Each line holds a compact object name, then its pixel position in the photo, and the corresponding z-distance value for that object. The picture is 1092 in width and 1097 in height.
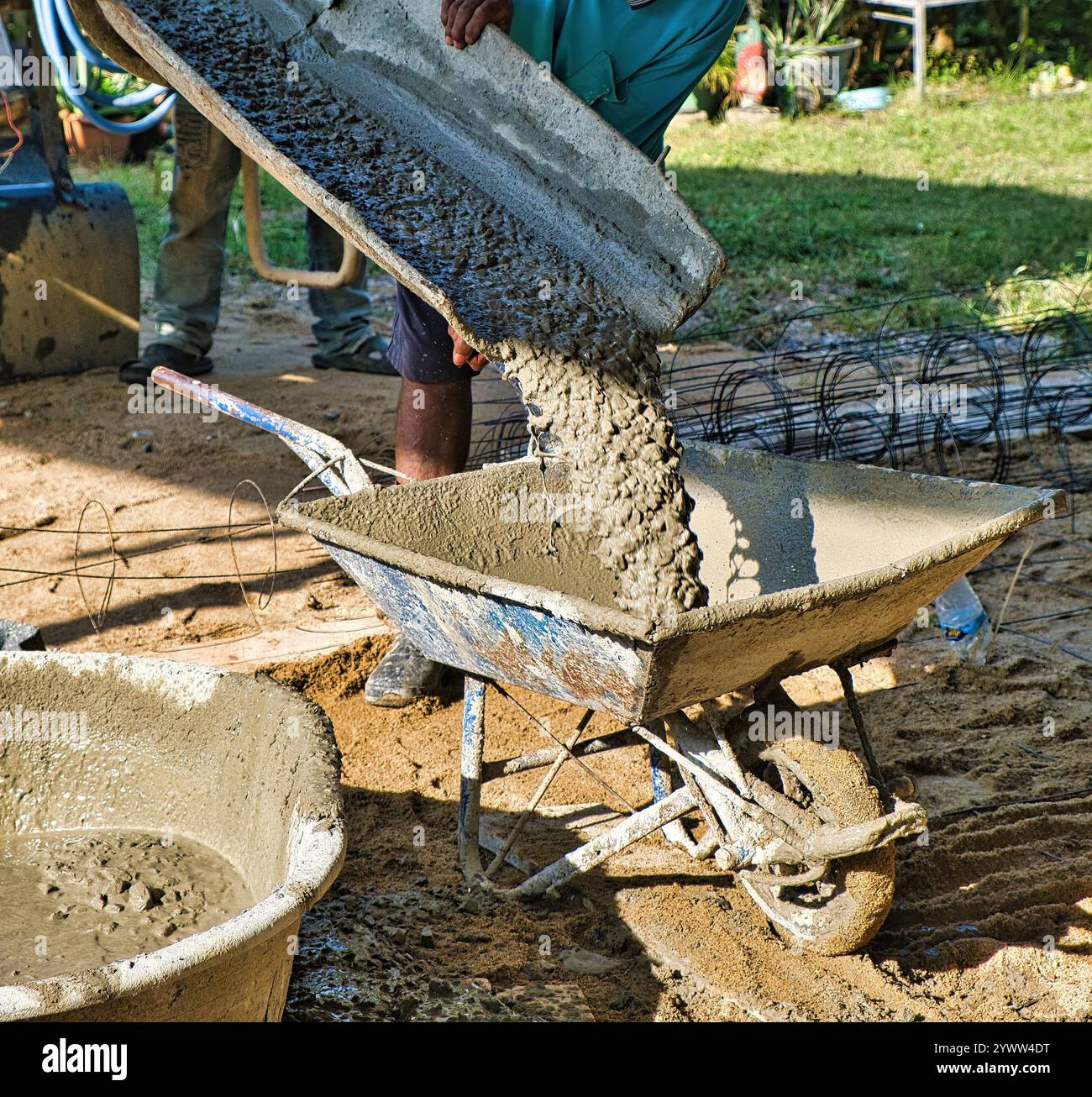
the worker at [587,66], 3.07
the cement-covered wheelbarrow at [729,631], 2.09
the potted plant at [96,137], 10.05
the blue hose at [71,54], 4.68
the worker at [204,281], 5.36
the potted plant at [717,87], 11.51
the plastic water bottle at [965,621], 3.51
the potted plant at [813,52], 11.80
